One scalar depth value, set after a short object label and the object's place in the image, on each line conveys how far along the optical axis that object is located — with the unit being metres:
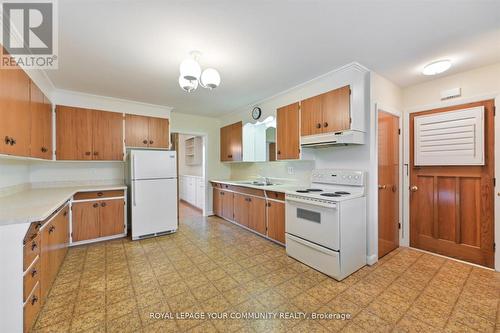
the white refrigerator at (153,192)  3.45
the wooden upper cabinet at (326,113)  2.56
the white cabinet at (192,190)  5.44
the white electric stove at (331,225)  2.23
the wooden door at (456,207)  2.46
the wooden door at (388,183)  2.74
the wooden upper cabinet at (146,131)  3.85
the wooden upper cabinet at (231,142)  4.45
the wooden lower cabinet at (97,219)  3.16
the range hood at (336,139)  2.42
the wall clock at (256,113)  3.99
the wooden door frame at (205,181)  5.02
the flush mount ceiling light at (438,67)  2.37
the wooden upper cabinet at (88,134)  3.30
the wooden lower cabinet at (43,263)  1.52
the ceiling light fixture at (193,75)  1.95
